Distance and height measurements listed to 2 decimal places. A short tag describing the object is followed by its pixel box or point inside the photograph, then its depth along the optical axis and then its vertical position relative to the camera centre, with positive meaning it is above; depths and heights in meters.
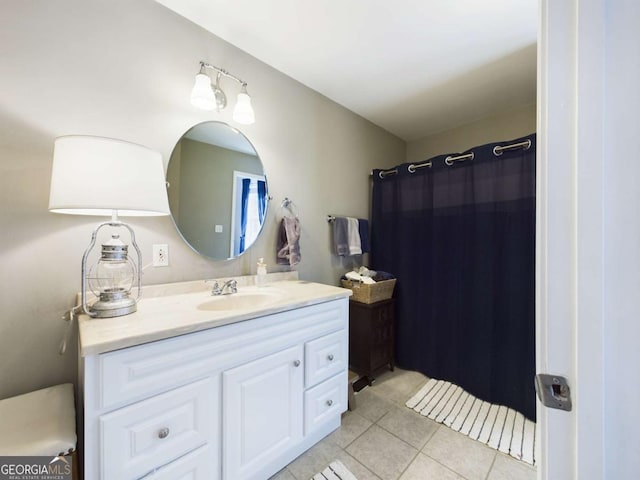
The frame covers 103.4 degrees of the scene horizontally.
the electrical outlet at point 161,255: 1.31 -0.08
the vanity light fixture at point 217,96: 1.36 +0.81
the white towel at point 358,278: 2.05 -0.32
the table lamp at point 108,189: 0.88 +0.18
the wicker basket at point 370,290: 1.99 -0.41
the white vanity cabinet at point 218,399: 0.77 -0.61
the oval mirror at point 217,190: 1.41 +0.30
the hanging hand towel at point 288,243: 1.78 -0.03
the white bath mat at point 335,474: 1.19 -1.12
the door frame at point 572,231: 0.36 +0.01
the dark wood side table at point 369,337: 1.97 -0.78
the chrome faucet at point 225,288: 1.38 -0.27
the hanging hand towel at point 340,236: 2.13 +0.03
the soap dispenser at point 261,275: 1.65 -0.23
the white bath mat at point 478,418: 1.41 -1.14
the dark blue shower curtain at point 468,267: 1.68 -0.22
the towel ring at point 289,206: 1.85 +0.25
